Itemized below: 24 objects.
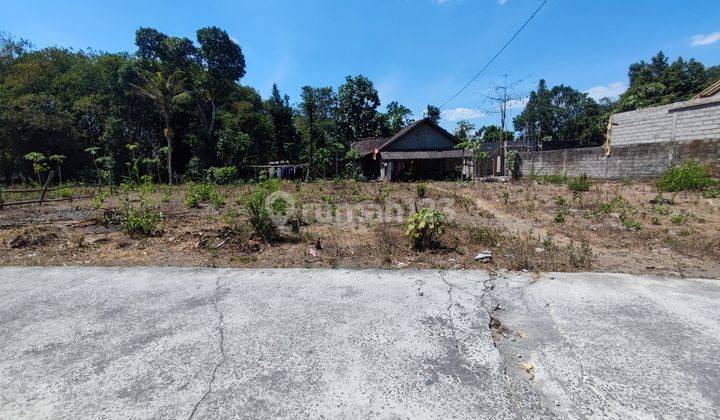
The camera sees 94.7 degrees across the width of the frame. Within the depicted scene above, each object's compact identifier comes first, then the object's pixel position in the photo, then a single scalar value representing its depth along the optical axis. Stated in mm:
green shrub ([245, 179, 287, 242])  6070
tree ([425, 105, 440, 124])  34750
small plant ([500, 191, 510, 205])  10820
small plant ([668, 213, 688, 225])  7105
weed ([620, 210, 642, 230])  6828
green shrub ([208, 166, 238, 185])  21922
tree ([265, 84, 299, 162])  29109
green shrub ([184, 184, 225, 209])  10633
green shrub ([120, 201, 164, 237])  6508
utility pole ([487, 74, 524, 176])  25016
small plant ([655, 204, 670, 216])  7968
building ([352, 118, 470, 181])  23625
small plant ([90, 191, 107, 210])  7995
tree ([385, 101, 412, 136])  33219
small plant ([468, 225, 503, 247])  5807
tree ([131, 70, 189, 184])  20906
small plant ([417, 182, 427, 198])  12626
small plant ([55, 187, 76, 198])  14884
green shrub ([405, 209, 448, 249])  5379
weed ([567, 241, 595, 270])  4656
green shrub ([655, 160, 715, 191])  10031
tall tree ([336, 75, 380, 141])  31625
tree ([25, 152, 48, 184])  13902
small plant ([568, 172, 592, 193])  11656
